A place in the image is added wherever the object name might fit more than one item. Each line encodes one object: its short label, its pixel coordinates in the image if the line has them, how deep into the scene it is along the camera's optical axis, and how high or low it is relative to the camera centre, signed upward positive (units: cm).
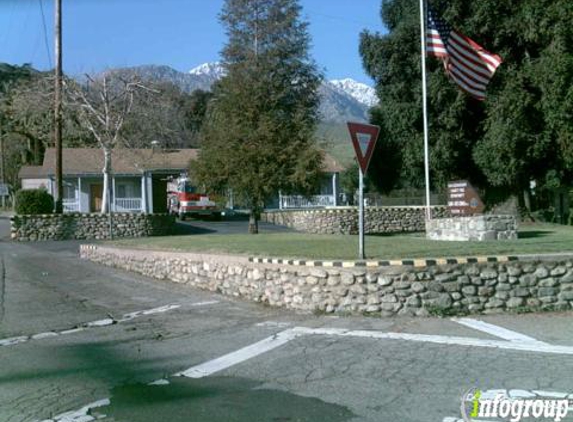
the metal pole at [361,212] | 1095 -3
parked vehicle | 4047 +51
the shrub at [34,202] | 3025 +50
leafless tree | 3272 +559
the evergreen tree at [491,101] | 2592 +460
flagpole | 2245 +489
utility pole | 3120 +482
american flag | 2120 +482
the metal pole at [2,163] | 6581 +501
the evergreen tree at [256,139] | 2480 +268
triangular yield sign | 1093 +116
